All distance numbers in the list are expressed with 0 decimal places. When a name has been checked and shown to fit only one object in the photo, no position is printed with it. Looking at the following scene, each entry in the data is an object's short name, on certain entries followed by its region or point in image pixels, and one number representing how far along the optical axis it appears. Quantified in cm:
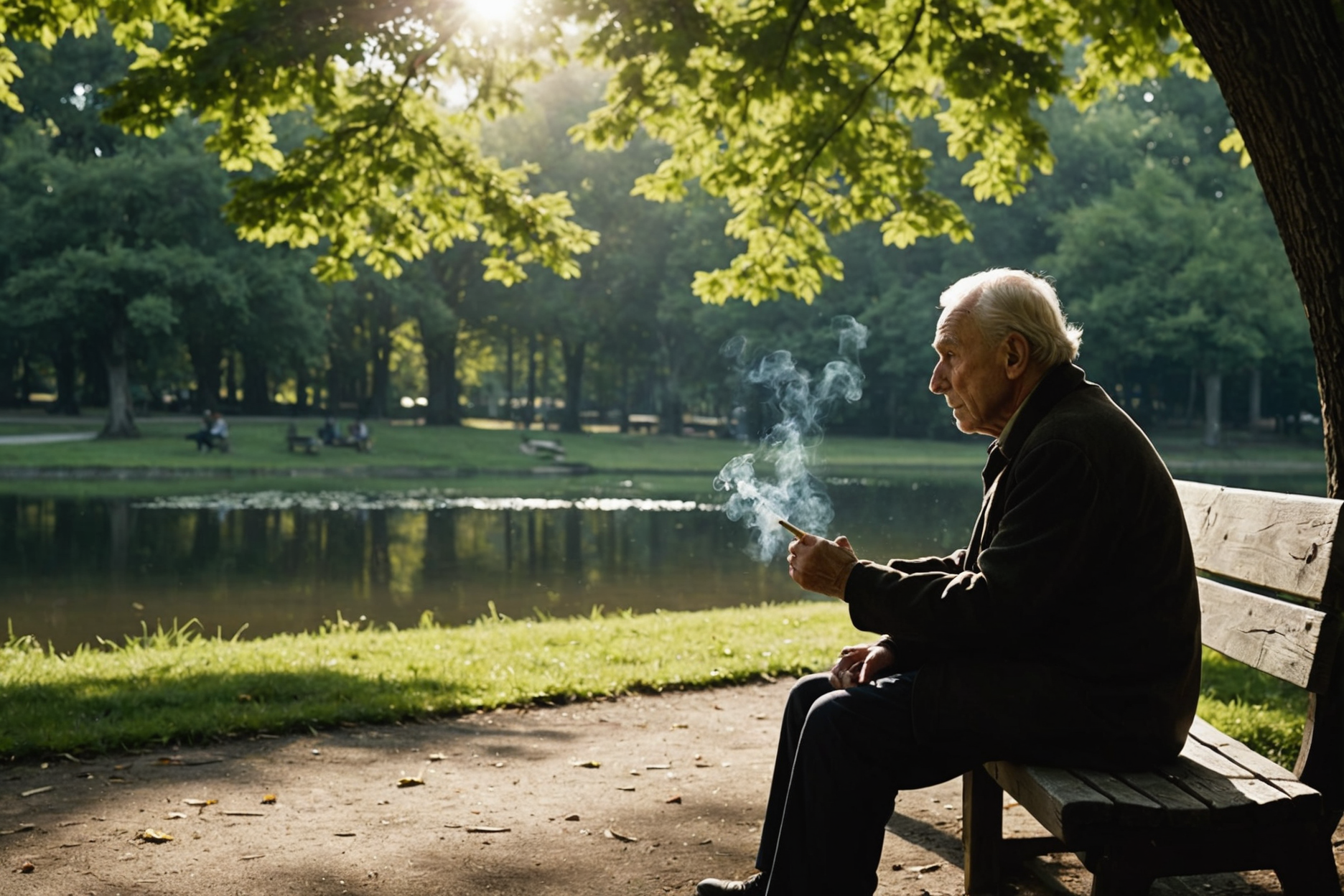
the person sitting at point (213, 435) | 3275
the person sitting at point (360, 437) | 3550
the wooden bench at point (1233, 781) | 268
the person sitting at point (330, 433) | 3622
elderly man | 285
